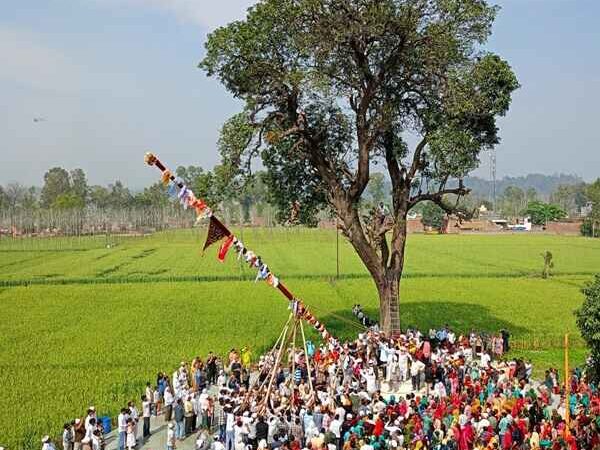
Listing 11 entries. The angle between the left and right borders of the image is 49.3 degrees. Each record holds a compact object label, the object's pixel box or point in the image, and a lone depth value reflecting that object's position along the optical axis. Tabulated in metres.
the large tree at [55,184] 153.12
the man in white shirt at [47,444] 14.77
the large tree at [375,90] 24.50
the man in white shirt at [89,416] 16.15
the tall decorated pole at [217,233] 14.83
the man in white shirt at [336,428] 15.27
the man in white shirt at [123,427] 16.61
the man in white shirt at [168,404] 19.34
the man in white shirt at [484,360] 21.95
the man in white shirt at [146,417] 18.14
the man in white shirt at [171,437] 16.58
